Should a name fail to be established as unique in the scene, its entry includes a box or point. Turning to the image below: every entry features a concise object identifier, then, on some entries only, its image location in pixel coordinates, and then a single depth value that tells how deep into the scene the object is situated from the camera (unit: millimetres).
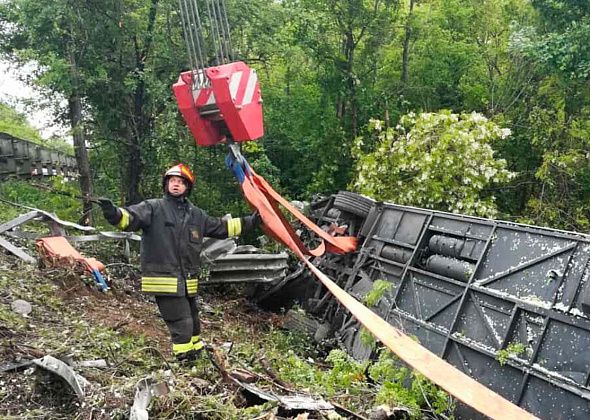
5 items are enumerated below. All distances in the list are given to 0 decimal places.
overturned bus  3928
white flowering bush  7863
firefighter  4129
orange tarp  5898
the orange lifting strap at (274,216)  4855
